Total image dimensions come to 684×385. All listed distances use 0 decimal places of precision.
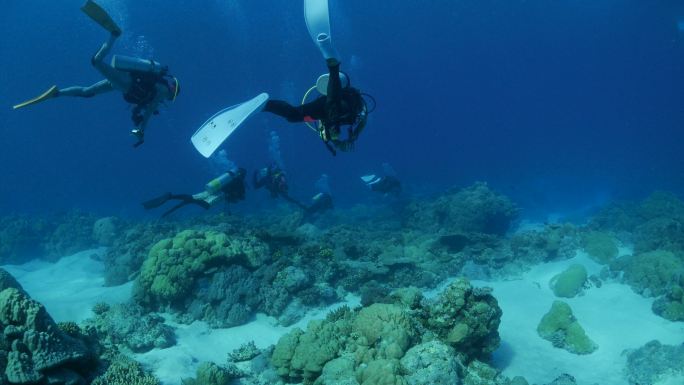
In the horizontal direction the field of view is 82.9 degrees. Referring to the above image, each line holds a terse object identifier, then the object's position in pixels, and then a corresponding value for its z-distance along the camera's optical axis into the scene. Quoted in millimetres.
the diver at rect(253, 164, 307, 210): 16094
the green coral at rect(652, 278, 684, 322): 8625
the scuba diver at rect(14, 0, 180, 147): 8023
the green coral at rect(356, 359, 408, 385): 4852
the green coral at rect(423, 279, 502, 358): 6242
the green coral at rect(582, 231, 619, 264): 12227
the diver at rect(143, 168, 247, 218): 11773
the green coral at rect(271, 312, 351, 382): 5801
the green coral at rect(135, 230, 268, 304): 9016
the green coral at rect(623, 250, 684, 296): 9672
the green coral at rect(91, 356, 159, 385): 4994
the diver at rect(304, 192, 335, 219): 19016
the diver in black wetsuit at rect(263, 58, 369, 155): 5863
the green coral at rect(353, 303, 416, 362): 5656
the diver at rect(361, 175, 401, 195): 18984
